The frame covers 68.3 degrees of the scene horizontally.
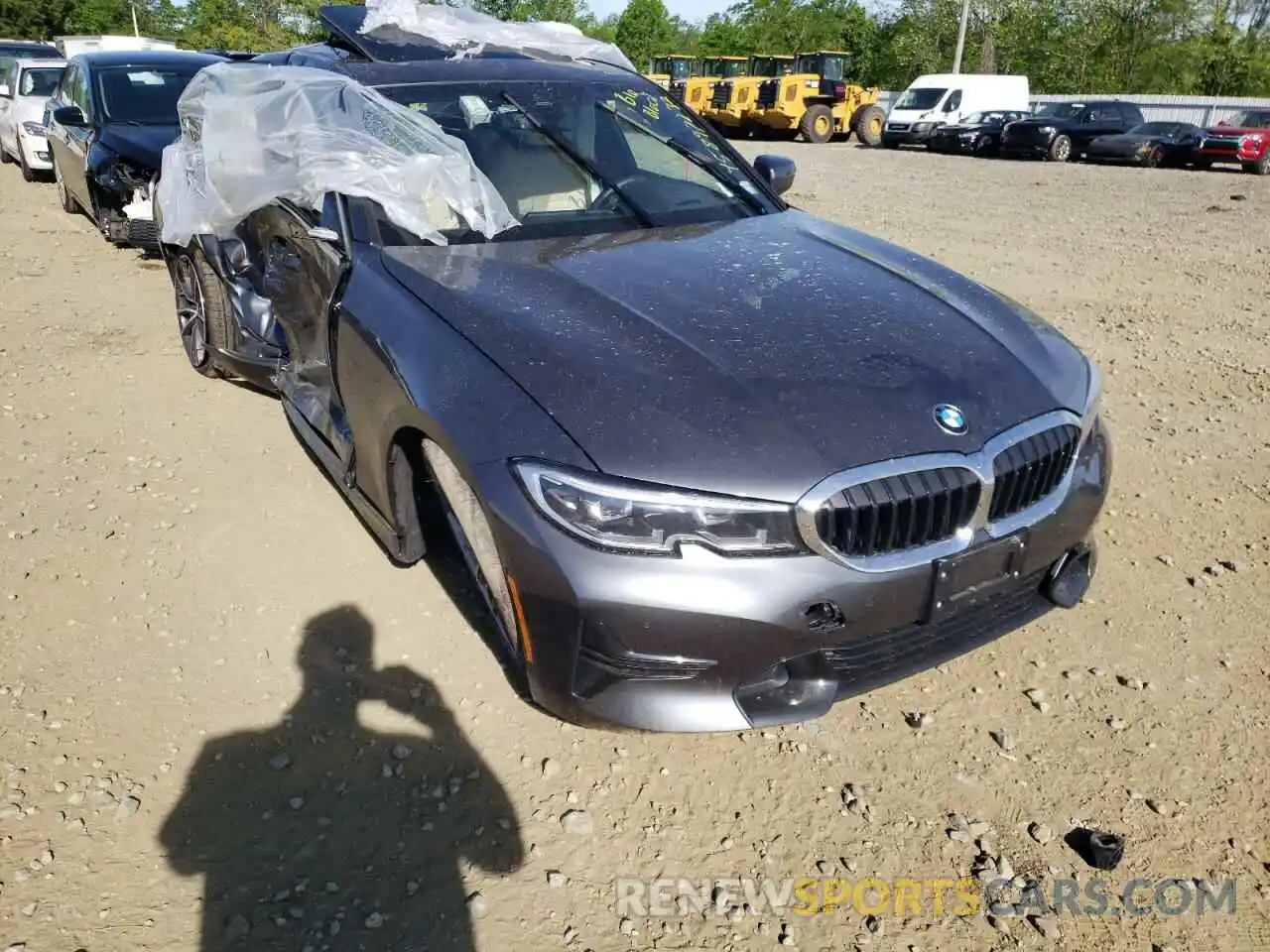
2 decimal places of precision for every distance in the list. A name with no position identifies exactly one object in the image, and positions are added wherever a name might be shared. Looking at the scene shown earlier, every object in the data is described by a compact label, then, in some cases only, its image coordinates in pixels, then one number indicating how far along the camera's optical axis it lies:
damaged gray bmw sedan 2.03
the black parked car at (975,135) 22.50
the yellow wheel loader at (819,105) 24.81
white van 24.53
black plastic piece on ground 2.18
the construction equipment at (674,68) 30.83
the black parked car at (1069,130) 20.52
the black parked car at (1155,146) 19.05
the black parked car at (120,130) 7.24
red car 17.94
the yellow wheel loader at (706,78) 26.73
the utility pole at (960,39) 34.72
